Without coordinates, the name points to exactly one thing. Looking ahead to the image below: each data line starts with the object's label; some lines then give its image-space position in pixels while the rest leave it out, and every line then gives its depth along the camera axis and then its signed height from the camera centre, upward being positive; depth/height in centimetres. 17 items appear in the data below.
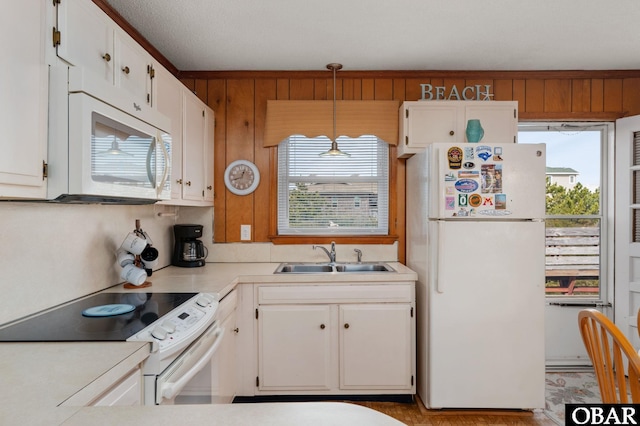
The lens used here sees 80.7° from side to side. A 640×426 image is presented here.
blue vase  263 +57
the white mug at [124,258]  208 -26
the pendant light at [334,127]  270 +67
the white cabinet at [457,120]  278 +69
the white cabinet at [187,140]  222 +48
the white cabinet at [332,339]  249 -84
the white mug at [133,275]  201 -35
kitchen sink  292 -43
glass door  308 -16
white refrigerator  233 -39
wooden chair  106 -44
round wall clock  307 +27
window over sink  311 +21
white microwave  126 +23
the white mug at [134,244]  207 -18
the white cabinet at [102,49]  134 +68
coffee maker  277 -27
